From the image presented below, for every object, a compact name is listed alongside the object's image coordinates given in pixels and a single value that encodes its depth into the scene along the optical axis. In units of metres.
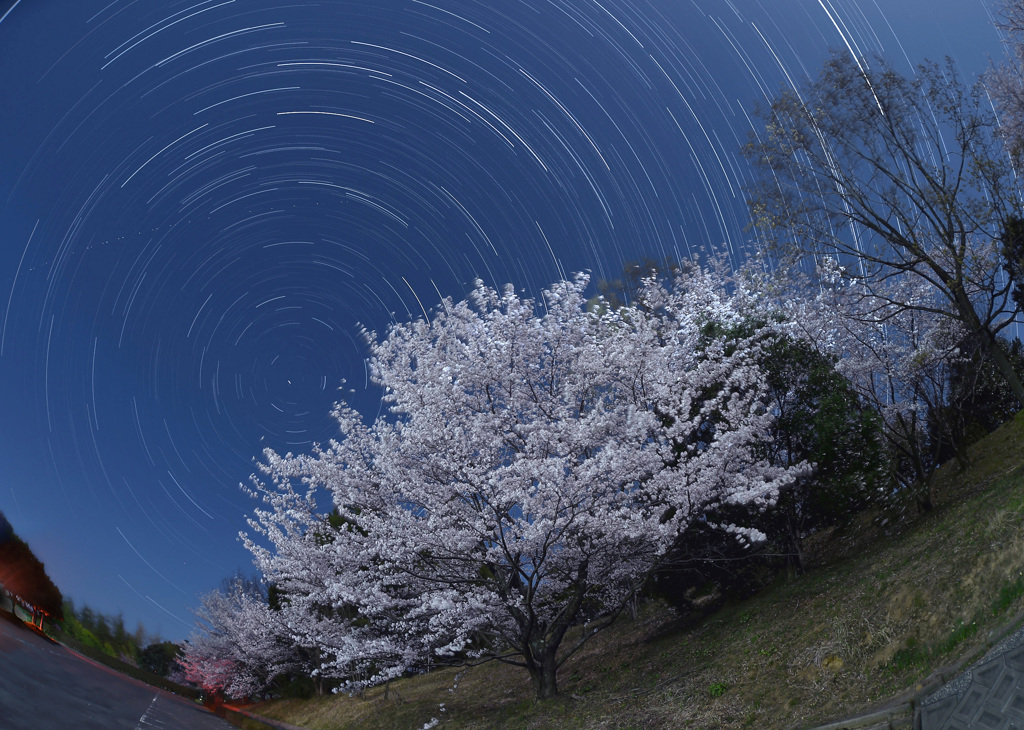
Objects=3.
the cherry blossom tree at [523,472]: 11.02
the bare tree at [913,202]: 13.49
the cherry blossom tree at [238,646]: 25.38
